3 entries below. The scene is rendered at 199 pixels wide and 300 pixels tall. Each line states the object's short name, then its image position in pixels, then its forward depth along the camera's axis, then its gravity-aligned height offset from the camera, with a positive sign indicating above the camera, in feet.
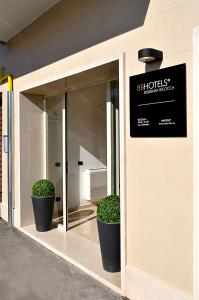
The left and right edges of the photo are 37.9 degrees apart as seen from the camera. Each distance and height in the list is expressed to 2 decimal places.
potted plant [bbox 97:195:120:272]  10.07 -2.89
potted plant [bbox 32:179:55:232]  14.79 -2.75
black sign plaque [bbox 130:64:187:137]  7.77 +1.31
